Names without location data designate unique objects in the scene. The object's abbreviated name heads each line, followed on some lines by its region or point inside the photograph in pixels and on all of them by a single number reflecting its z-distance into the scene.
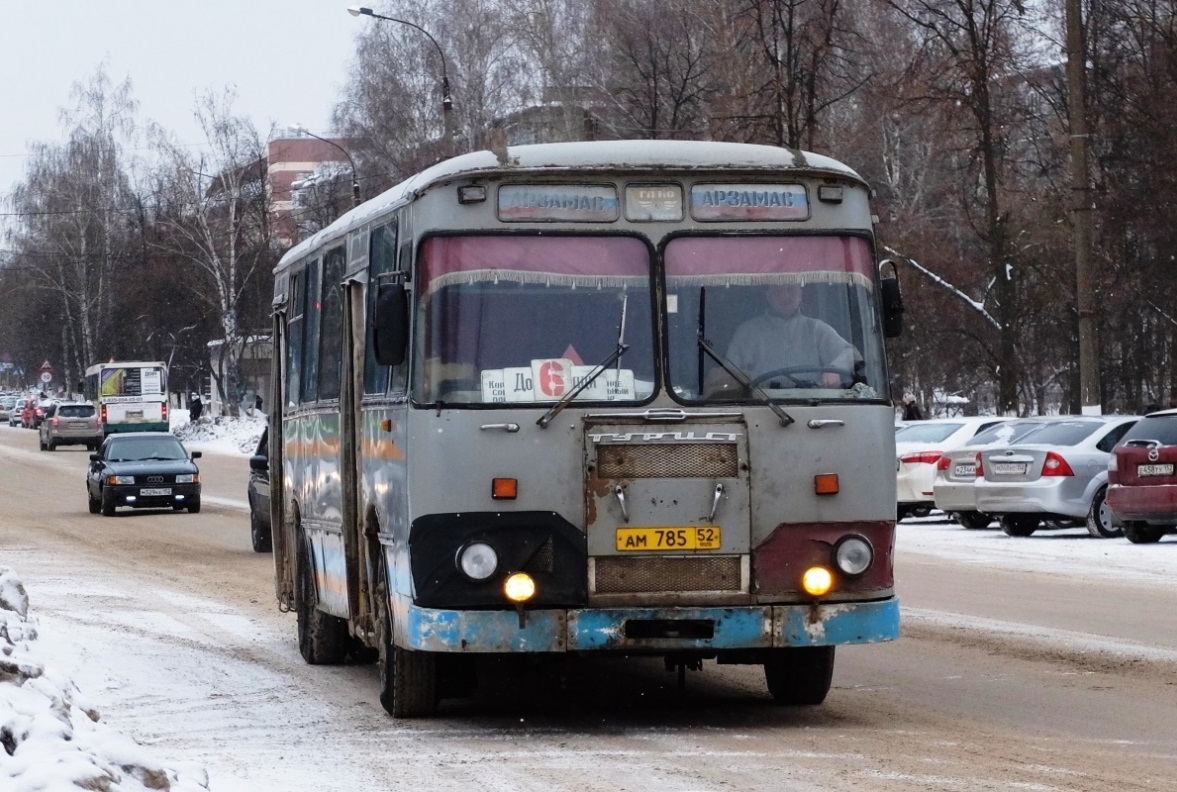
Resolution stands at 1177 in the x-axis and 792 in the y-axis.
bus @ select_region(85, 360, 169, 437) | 74.25
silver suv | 70.06
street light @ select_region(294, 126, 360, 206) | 45.75
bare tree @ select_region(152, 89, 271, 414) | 78.44
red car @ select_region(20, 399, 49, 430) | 102.88
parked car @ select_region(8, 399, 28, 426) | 117.06
